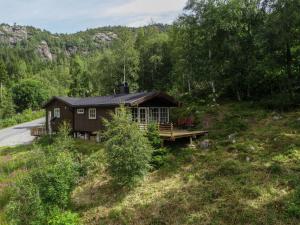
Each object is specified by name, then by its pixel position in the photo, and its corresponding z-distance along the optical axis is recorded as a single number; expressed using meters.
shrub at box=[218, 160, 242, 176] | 13.09
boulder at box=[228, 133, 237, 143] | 16.24
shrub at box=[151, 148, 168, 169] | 15.23
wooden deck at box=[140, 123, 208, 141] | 16.35
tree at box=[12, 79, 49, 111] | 53.64
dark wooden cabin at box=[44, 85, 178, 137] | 19.67
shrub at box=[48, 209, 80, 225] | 11.87
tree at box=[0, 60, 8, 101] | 59.74
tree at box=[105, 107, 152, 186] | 13.65
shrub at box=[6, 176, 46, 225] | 12.01
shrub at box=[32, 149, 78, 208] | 13.15
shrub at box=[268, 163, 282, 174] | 12.53
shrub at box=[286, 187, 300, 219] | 10.18
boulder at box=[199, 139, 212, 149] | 16.21
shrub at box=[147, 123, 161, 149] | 15.76
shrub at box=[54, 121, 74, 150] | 16.78
